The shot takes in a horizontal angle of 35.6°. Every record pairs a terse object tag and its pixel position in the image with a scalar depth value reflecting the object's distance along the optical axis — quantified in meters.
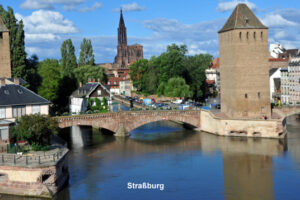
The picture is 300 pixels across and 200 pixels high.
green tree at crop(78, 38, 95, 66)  108.44
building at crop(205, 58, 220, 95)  128.44
